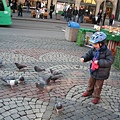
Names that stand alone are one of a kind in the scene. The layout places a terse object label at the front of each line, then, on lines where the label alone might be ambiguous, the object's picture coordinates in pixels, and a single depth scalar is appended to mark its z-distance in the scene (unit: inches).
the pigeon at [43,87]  203.5
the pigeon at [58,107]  168.3
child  183.9
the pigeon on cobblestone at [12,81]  210.2
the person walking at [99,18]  1060.4
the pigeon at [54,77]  233.3
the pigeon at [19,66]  254.8
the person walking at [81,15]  1049.7
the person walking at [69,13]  1004.1
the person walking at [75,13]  1038.1
